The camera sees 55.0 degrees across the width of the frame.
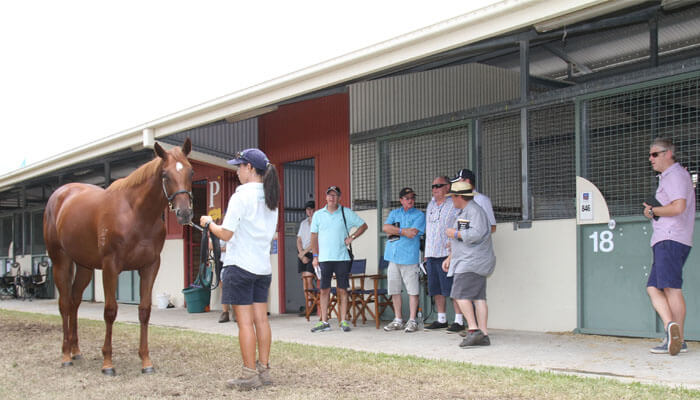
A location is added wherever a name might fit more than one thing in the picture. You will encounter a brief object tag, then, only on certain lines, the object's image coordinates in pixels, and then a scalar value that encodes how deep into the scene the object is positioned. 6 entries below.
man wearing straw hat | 6.54
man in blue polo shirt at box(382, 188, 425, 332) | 8.13
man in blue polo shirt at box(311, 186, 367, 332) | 8.28
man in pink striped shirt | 5.54
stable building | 6.64
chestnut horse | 5.37
